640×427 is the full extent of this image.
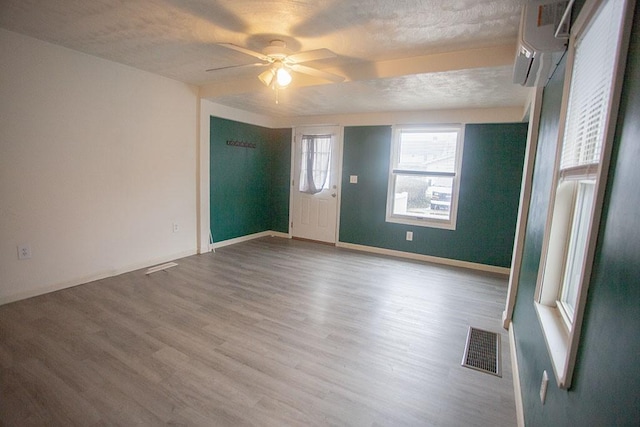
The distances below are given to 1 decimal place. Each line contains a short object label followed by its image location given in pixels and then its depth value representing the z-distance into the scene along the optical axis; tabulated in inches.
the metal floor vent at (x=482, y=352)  85.6
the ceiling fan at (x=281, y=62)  96.3
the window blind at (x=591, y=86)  40.1
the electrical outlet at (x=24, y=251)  112.7
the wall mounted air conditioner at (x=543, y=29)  62.0
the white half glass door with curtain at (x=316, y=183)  213.3
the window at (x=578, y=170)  36.1
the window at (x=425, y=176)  178.4
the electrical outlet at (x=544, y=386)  50.3
